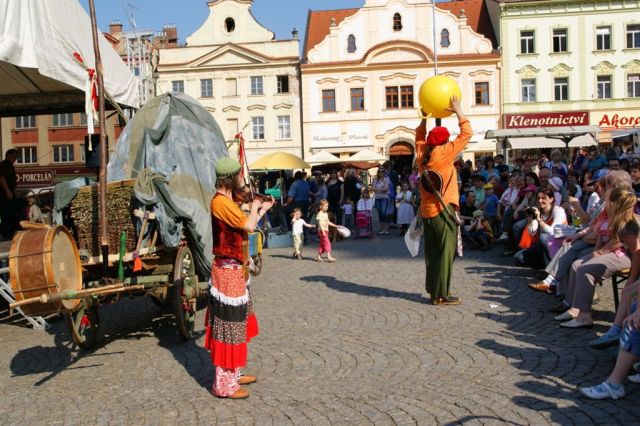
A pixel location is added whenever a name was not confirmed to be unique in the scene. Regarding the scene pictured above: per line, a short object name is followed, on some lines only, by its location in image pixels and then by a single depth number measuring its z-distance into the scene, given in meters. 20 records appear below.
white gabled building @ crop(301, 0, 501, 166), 45.59
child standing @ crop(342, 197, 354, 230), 19.08
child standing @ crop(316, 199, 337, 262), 13.58
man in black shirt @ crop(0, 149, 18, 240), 12.10
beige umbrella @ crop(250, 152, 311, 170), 20.25
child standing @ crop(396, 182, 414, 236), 18.50
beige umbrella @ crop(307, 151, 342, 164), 34.19
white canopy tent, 8.34
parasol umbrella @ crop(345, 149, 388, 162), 33.84
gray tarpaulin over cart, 7.11
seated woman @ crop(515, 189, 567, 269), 9.85
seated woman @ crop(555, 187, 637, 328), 6.82
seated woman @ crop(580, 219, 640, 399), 4.94
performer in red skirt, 5.40
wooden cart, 6.26
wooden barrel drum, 5.29
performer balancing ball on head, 8.52
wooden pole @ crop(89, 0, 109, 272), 6.75
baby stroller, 17.91
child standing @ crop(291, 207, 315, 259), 14.31
